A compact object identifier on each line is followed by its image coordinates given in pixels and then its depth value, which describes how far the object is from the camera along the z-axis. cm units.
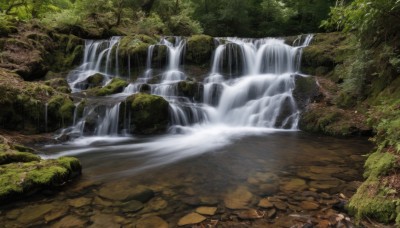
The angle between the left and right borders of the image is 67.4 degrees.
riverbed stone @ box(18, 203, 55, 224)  386
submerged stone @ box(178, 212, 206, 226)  375
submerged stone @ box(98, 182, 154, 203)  453
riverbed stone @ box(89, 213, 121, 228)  372
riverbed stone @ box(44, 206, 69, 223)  392
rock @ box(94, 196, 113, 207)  432
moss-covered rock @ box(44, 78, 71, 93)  1159
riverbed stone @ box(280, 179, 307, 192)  466
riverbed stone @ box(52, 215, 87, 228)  375
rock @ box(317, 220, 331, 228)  346
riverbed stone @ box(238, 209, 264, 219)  384
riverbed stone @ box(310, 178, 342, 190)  467
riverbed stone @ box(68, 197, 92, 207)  430
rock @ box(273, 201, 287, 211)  402
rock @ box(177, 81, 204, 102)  1235
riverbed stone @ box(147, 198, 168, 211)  417
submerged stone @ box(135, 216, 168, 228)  370
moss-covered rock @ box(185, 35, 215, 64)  1575
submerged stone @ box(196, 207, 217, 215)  400
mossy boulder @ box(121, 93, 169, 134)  990
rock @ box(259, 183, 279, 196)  456
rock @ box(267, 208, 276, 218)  384
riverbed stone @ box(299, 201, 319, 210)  397
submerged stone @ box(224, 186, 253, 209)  418
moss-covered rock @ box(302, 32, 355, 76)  1274
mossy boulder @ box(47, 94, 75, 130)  949
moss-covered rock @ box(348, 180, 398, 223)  329
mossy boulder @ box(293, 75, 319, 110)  1089
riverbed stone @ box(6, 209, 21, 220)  393
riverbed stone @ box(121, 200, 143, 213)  411
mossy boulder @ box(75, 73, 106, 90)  1348
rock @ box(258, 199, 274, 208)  411
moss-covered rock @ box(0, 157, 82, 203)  437
